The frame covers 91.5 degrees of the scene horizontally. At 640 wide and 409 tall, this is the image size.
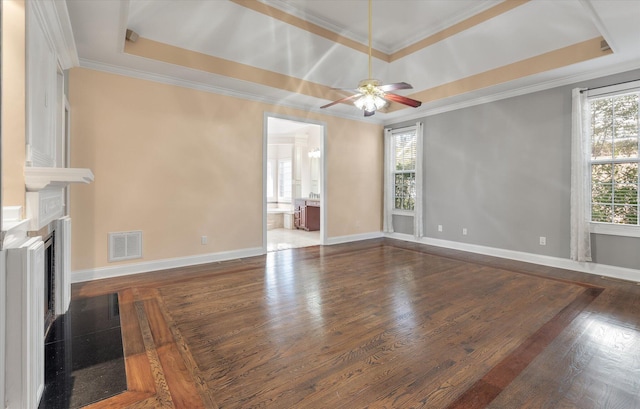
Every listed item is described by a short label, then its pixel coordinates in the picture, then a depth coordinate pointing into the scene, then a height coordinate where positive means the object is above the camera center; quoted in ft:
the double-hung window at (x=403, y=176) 21.52 +1.98
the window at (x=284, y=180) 34.27 +2.44
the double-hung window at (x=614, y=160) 13.30 +1.90
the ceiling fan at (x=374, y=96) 11.02 +3.97
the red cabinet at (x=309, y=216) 27.86 -1.25
